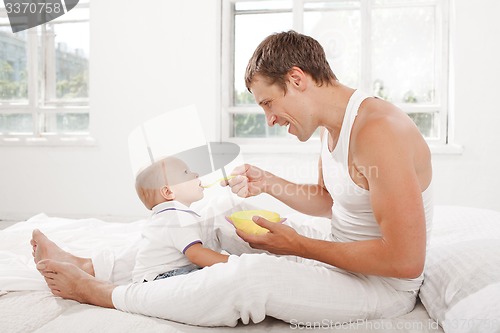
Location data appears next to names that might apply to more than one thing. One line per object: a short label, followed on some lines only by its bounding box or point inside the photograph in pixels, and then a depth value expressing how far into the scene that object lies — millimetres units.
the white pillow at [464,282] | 1111
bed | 1147
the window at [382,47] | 3553
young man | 1190
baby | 1510
